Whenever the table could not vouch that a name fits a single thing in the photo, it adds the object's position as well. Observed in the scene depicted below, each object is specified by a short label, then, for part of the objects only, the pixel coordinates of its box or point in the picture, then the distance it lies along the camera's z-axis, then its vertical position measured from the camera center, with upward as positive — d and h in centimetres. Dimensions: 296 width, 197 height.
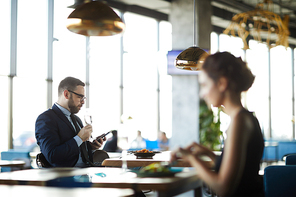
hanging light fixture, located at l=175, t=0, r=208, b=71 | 377 +51
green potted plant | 860 -39
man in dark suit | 321 -21
